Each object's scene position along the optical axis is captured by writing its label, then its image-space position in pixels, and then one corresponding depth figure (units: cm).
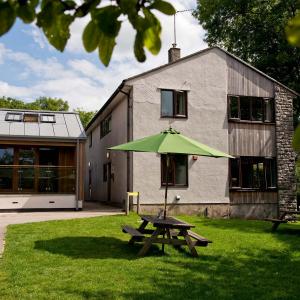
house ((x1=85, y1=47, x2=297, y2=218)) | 1391
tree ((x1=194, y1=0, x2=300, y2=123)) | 2072
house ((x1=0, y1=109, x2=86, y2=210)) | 1388
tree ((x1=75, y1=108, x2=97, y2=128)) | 4339
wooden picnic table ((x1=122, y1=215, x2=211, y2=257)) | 650
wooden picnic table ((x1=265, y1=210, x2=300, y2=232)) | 990
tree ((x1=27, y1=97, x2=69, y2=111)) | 4307
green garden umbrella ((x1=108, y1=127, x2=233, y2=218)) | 683
